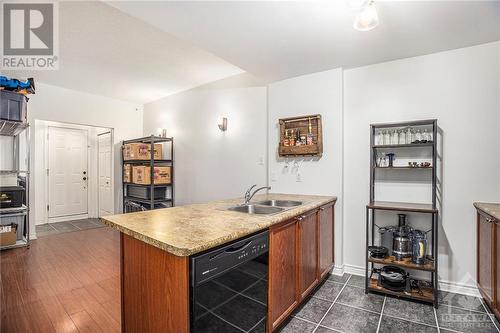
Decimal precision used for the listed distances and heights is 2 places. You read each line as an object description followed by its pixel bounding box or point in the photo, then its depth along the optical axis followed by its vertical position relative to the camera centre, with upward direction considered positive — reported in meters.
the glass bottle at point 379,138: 2.62 +0.29
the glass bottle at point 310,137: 2.98 +0.34
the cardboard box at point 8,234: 3.52 -1.00
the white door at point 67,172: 5.36 -0.15
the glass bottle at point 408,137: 2.51 +0.29
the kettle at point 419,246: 2.29 -0.77
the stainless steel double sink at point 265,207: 2.10 -0.39
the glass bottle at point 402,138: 2.51 +0.28
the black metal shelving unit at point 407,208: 2.19 -0.40
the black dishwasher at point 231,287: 1.09 -0.61
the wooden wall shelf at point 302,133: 2.94 +0.40
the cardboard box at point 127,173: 4.86 -0.16
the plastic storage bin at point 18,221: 3.63 -0.84
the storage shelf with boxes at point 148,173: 4.45 -0.14
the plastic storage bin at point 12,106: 2.90 +0.72
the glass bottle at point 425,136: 2.48 +0.30
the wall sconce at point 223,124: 3.81 +0.64
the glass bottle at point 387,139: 2.57 +0.28
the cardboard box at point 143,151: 4.54 +0.26
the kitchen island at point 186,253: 1.11 -0.51
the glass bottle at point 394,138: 2.54 +0.28
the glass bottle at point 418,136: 2.50 +0.30
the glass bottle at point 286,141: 3.13 +0.31
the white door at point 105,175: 5.46 -0.22
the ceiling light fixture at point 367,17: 1.57 +0.96
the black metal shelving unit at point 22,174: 3.68 -0.14
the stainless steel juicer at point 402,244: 2.38 -0.77
